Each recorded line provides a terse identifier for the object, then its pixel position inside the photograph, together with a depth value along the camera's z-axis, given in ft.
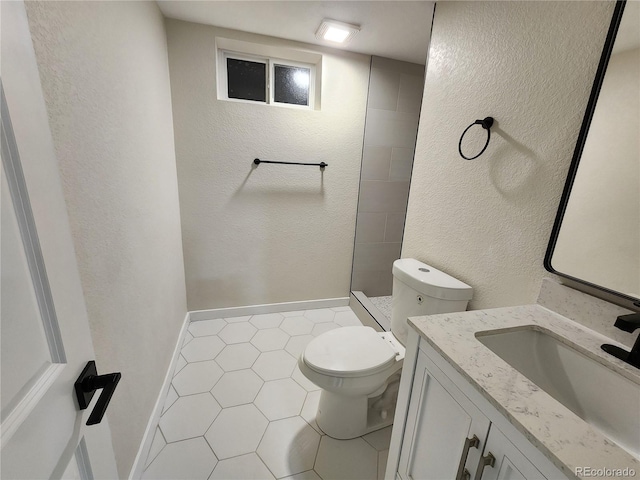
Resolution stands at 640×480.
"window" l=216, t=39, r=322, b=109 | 6.45
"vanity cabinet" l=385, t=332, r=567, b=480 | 1.87
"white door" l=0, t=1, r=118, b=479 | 1.20
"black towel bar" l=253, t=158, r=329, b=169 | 6.61
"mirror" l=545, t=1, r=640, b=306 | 2.50
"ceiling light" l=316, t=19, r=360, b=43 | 5.36
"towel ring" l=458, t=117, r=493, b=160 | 3.73
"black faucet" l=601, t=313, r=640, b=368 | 2.29
